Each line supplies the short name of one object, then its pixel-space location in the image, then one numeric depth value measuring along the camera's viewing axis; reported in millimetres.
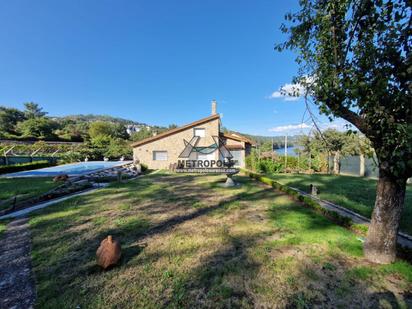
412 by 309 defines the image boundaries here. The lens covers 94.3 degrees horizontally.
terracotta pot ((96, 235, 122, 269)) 3342
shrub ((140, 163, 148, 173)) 17992
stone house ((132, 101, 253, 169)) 19828
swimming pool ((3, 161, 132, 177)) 15021
